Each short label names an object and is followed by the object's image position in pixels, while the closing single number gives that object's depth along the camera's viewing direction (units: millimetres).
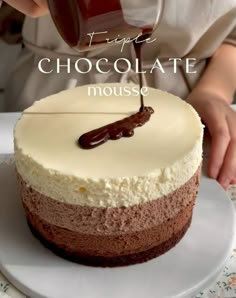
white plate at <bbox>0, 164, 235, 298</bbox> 846
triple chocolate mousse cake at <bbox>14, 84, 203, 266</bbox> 828
